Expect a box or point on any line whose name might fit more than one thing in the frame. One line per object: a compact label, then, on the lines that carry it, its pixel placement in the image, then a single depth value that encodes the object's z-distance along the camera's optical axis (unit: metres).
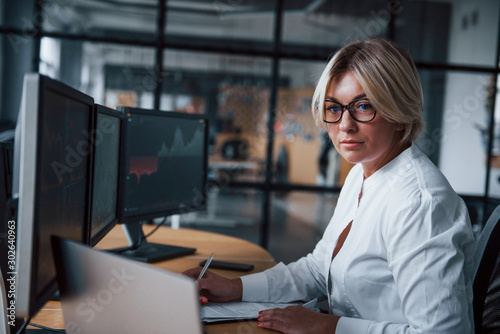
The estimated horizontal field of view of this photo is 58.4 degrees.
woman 0.95
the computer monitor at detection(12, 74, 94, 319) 0.69
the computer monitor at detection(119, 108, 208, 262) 1.60
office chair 1.26
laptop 0.56
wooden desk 1.11
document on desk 1.12
